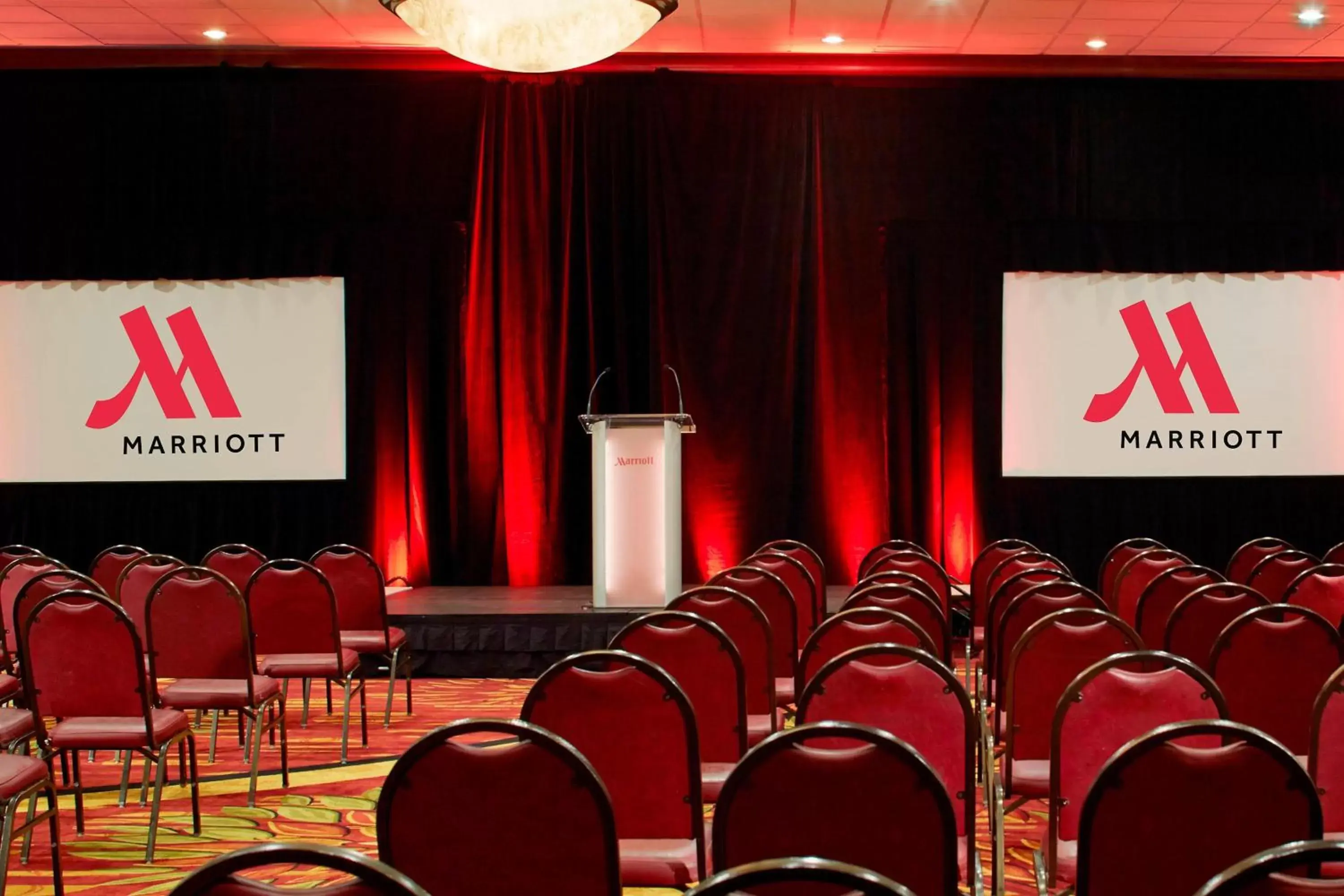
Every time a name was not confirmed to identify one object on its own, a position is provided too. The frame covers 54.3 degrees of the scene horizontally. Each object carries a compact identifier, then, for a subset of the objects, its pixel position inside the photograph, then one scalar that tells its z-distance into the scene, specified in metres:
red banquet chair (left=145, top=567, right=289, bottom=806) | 5.71
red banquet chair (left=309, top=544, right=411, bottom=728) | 7.31
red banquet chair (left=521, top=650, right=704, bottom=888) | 3.51
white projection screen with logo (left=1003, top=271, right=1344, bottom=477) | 11.81
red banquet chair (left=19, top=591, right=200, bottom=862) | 4.88
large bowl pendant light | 5.59
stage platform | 9.37
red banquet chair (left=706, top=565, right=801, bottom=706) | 5.90
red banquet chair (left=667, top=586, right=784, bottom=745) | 5.16
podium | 8.90
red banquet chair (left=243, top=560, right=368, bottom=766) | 6.49
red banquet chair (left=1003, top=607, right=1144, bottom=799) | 4.36
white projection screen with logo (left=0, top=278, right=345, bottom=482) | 11.98
